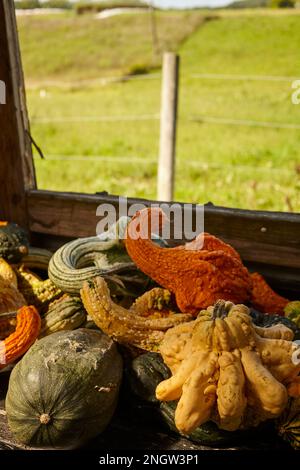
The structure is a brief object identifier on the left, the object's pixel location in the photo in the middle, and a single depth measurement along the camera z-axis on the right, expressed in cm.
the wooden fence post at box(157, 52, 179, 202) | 583
